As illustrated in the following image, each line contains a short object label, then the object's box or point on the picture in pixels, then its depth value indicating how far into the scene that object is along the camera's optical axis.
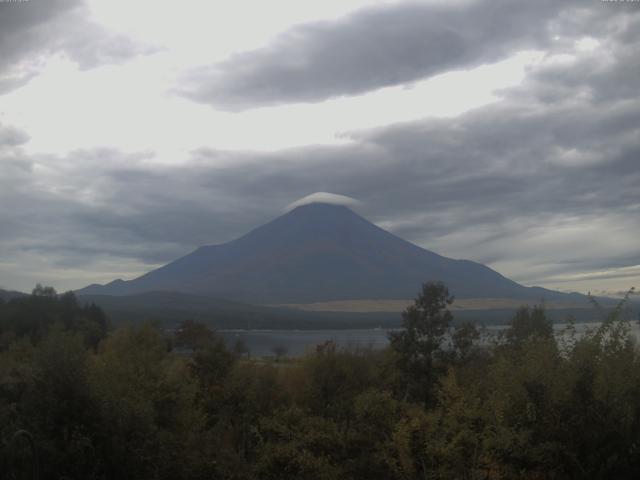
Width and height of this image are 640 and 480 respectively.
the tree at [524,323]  36.62
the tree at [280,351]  92.98
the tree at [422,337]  37.22
